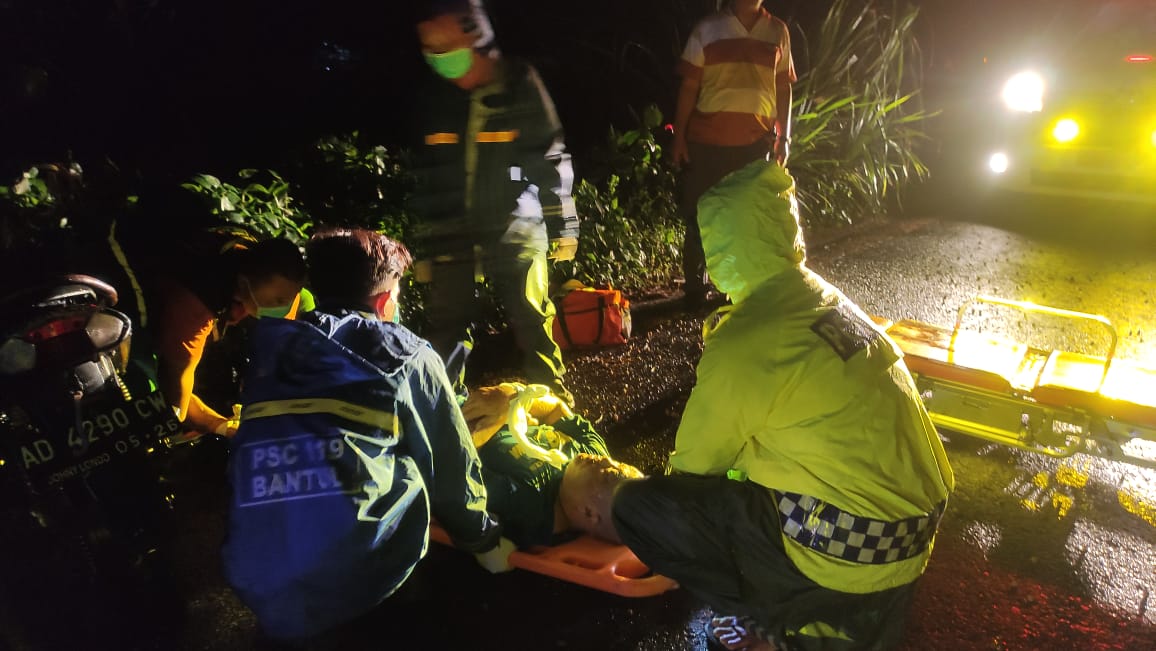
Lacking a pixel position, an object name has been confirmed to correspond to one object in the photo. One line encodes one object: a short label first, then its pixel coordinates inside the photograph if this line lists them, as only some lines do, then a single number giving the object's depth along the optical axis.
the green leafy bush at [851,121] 7.34
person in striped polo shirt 4.30
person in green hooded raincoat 1.79
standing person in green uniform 3.24
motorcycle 2.11
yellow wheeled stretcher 2.82
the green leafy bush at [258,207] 3.68
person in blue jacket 1.74
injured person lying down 2.52
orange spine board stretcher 2.33
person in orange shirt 2.75
